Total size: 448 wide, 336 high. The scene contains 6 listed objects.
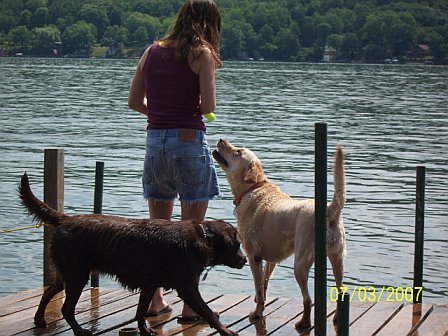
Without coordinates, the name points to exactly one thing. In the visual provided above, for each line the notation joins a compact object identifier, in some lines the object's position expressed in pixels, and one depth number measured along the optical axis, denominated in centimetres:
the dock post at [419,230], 1043
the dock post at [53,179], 1035
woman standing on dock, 823
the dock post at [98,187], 1085
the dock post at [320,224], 710
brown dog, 792
